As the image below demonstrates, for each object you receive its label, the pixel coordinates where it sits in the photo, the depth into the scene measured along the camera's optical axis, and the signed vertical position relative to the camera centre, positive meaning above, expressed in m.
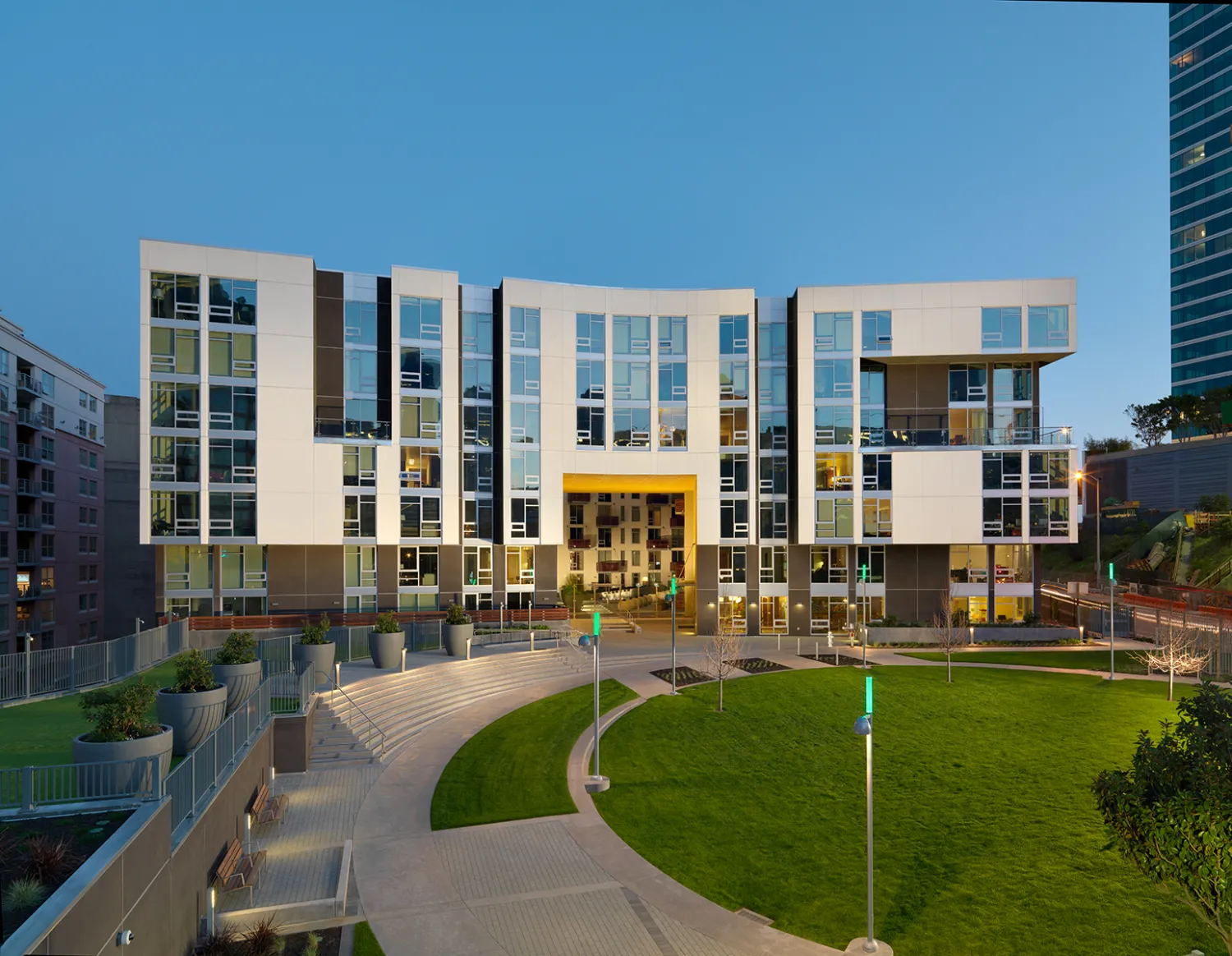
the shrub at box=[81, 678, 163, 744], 14.34 -4.24
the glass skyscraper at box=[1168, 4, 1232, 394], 92.50 +39.65
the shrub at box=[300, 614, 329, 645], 27.75 -5.09
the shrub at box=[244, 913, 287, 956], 12.94 -7.90
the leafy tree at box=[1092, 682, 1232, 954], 10.56 -4.66
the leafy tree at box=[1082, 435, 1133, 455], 96.46 +7.70
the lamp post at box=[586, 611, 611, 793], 21.23 -8.30
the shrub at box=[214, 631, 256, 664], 22.33 -4.61
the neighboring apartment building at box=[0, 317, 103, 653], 55.12 +0.19
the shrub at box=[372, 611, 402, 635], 31.22 -5.33
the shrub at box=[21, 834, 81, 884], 10.32 -5.17
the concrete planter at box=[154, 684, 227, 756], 17.47 -5.15
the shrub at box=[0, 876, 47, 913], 9.60 -5.24
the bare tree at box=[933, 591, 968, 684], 34.94 -7.18
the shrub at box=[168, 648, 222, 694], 18.14 -4.35
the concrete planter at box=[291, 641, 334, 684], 27.19 -5.85
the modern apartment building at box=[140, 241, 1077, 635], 41.91 +4.10
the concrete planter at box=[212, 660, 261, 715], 21.50 -5.29
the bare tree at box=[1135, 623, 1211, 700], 29.94 -6.62
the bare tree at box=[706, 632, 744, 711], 29.95 -6.49
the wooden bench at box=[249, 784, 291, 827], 18.49 -7.94
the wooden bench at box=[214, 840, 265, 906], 14.98 -7.80
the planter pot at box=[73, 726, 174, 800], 12.36 -4.79
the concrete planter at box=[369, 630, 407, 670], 30.81 -6.25
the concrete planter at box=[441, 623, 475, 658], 34.31 -6.42
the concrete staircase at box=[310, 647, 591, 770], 23.80 -7.79
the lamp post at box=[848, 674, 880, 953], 13.43 -4.34
